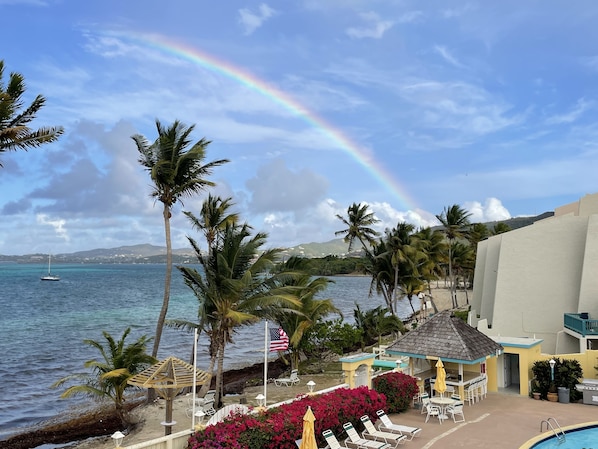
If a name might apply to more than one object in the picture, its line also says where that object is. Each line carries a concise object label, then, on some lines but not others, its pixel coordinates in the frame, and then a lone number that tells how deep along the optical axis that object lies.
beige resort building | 21.52
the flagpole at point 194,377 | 11.68
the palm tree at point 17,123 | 12.43
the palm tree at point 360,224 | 40.69
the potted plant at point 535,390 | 17.17
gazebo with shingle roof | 15.77
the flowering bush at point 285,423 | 10.12
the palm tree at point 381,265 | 38.59
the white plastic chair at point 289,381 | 23.16
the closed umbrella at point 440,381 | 14.83
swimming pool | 12.34
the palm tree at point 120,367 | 16.23
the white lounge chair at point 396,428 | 12.42
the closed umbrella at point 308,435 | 9.81
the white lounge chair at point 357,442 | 11.38
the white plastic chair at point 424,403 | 14.79
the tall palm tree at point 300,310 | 24.59
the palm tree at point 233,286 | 17.38
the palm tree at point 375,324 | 32.66
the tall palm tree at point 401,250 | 37.12
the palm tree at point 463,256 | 58.38
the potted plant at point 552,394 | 16.72
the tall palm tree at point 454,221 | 51.38
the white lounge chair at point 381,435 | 11.86
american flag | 21.56
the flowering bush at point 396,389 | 14.95
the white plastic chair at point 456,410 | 14.21
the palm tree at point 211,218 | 22.45
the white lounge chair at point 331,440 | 11.22
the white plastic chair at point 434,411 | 14.16
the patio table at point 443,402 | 14.34
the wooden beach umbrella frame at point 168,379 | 11.69
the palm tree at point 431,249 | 44.06
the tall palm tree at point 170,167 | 19.55
